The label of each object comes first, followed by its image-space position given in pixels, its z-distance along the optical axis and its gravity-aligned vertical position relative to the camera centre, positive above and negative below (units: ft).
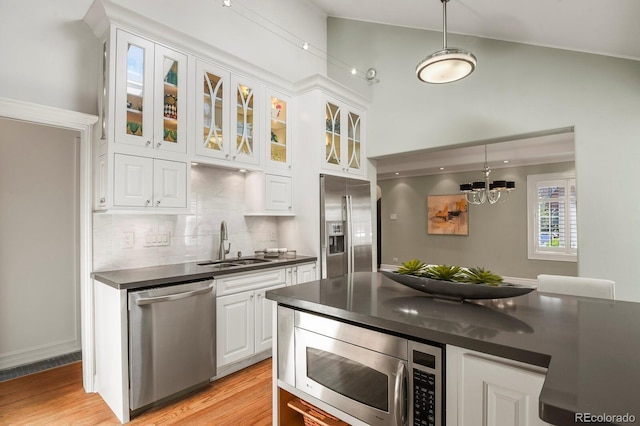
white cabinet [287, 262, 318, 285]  10.93 -2.02
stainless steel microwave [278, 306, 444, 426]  3.69 -2.03
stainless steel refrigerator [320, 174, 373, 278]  12.01 -0.42
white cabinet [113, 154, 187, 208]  7.90 +0.88
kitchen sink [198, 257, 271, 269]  10.00 -1.53
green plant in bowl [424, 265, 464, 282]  4.93 -0.91
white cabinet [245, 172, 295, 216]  11.40 +0.76
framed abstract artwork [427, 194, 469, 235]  24.39 -0.05
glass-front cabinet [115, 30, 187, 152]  7.97 +3.19
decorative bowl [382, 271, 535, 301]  4.23 -1.02
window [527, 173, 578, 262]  20.59 -0.21
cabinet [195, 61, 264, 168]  9.61 +3.17
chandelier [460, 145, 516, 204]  17.80 +1.50
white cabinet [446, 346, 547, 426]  3.07 -1.77
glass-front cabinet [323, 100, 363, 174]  12.60 +3.16
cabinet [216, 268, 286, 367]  8.79 -2.87
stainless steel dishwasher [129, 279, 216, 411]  7.07 -2.91
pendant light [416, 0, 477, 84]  6.93 +3.33
